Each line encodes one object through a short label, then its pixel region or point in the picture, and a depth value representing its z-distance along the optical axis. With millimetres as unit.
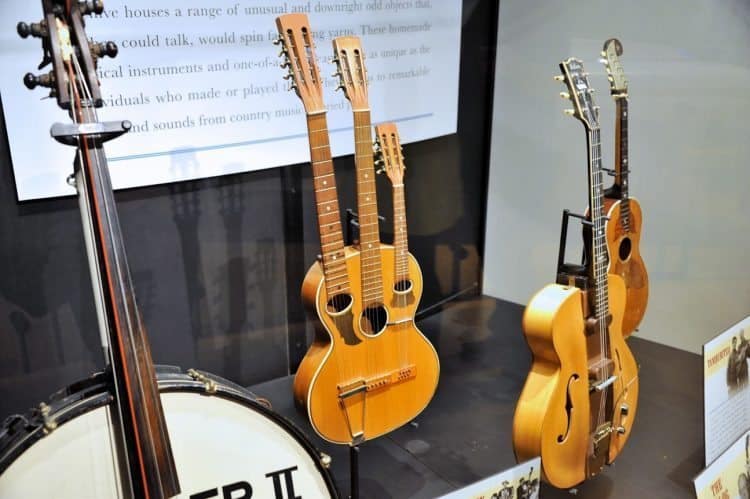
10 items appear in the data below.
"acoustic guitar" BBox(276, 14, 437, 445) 1555
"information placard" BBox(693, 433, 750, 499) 1510
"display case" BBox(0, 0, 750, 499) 1154
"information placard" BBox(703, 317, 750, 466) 1730
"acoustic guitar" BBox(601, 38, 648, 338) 1974
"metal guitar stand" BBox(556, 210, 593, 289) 1705
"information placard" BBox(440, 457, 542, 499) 1375
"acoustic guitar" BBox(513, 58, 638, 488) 1624
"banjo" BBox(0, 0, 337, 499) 1019
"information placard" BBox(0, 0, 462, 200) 1671
